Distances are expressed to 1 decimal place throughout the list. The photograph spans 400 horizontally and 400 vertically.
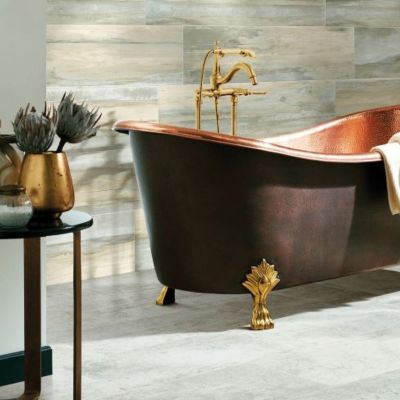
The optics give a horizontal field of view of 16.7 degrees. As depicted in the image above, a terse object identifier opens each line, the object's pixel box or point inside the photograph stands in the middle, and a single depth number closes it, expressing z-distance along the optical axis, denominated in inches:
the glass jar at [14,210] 132.1
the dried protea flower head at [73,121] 140.1
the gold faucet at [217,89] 247.3
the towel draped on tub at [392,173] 219.3
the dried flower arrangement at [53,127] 136.7
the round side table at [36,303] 141.3
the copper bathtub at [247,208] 200.7
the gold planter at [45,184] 140.0
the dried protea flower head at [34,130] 136.1
